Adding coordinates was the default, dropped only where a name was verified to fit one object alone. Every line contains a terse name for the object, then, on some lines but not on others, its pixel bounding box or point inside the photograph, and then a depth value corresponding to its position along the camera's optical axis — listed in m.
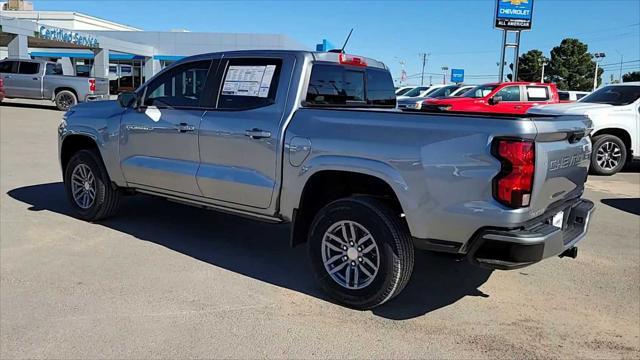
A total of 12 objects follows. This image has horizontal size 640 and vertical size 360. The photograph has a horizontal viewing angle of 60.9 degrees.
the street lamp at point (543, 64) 62.67
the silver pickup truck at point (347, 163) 3.43
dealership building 42.53
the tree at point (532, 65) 66.08
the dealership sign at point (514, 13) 25.09
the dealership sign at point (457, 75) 51.62
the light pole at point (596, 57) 59.77
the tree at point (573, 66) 63.94
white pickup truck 10.30
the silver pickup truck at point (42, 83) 21.20
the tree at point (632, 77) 53.69
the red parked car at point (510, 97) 15.80
